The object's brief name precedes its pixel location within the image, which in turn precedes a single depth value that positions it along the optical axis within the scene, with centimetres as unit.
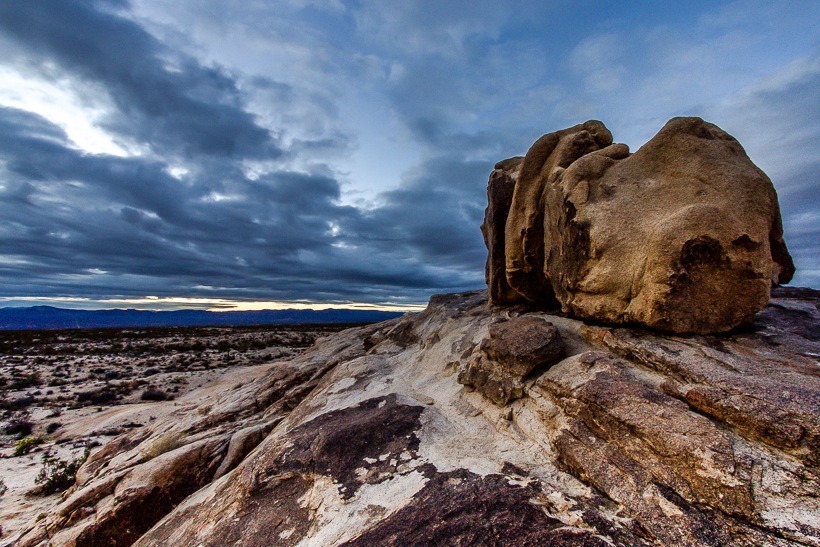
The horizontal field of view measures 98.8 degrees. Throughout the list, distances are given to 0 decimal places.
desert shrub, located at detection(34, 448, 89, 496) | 1242
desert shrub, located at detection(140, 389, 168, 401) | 2577
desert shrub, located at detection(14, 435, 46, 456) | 1609
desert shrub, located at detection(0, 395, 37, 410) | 2383
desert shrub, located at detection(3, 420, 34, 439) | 1911
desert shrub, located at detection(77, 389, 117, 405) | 2534
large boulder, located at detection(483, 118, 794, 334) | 694
